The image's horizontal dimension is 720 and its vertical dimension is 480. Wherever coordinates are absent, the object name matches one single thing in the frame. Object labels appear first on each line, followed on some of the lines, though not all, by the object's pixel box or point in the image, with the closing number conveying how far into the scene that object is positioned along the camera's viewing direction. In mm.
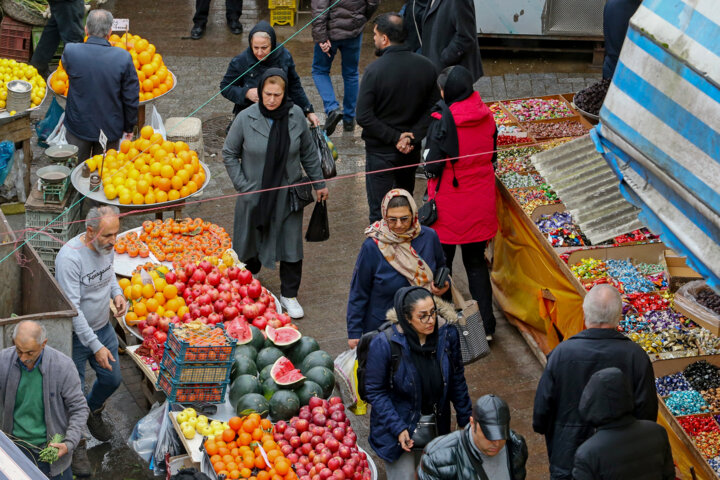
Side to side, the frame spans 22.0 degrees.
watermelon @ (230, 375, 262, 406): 11642
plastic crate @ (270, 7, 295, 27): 26326
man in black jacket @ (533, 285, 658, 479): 9817
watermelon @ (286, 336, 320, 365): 12666
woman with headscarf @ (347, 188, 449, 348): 11679
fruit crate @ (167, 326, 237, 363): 11397
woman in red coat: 13846
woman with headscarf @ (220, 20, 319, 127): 16339
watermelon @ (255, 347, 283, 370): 12356
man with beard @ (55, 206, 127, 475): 11798
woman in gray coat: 14476
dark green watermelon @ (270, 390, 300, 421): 11412
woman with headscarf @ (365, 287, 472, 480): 10091
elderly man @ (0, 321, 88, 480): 10529
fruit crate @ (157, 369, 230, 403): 11508
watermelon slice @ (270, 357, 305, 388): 11753
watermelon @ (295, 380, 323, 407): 11709
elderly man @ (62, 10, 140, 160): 16828
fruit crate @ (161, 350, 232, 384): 11427
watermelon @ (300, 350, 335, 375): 12332
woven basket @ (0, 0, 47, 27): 22646
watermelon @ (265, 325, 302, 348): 12658
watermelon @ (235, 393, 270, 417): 11375
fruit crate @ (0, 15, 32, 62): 22928
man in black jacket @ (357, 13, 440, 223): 15389
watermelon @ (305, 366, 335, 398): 12043
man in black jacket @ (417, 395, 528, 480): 8748
